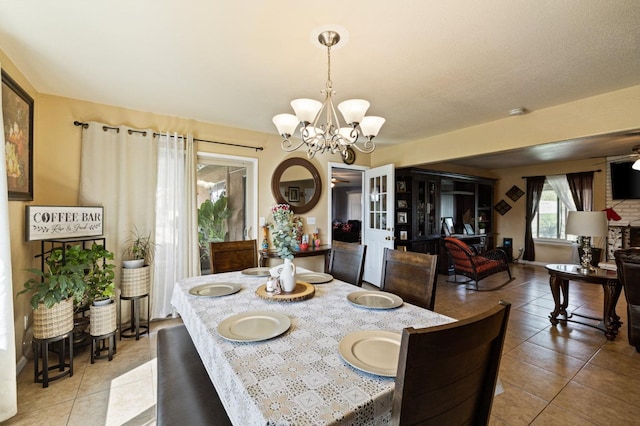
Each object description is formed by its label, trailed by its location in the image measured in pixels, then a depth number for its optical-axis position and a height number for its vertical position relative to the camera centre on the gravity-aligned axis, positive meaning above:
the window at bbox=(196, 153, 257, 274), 3.57 +0.19
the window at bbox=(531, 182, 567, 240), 6.27 -0.05
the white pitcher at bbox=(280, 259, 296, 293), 1.76 -0.40
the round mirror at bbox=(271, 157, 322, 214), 3.93 +0.44
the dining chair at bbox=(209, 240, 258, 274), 2.59 -0.39
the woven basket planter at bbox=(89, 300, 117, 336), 2.30 -0.87
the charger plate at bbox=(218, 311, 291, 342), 1.17 -0.51
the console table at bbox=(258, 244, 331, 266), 3.48 -0.50
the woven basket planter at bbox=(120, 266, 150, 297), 2.69 -0.65
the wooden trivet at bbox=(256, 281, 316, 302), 1.65 -0.49
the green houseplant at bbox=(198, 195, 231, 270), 3.57 -0.11
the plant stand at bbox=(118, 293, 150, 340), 2.73 -1.10
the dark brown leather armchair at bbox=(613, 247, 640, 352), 2.41 -0.61
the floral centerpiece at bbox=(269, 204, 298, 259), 1.79 -0.17
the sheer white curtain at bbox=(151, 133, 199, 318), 3.08 -0.05
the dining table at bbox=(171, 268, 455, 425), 0.78 -0.53
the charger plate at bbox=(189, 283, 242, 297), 1.75 -0.49
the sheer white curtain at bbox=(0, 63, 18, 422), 1.61 -0.59
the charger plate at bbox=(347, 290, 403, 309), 1.55 -0.50
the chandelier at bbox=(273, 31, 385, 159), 1.72 +0.60
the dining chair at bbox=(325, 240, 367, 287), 2.31 -0.41
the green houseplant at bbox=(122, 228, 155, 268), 2.77 -0.37
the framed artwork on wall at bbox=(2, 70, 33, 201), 1.98 +0.59
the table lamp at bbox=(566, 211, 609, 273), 2.91 -0.12
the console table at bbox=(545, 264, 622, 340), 2.76 -0.78
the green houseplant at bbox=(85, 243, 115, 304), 2.35 -0.56
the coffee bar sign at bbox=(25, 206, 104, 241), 2.13 -0.06
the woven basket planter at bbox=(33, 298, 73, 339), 1.99 -0.77
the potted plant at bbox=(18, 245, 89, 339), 1.98 -0.57
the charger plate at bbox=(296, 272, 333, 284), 2.09 -0.49
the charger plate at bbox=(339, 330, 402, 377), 0.94 -0.51
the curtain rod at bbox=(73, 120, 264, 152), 2.72 +0.88
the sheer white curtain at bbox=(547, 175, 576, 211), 6.04 +0.56
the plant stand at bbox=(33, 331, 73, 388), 1.99 -1.10
